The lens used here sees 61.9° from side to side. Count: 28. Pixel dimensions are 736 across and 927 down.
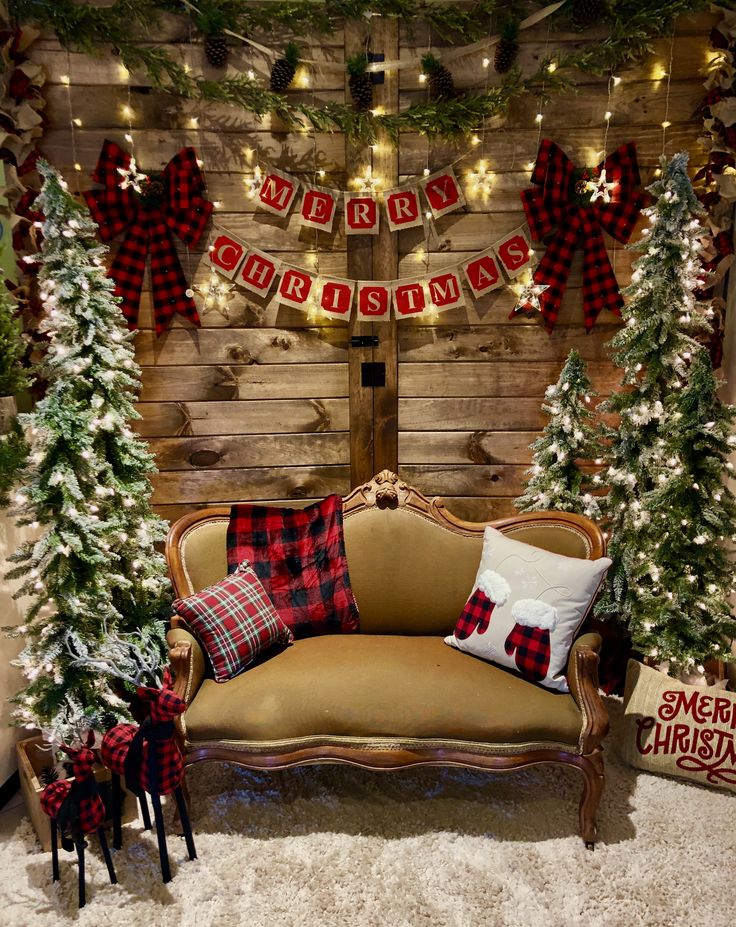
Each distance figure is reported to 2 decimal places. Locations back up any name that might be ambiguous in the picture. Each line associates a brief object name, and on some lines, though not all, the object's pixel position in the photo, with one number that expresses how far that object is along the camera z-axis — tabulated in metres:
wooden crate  2.07
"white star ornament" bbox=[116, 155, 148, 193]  2.82
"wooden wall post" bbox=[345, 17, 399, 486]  2.84
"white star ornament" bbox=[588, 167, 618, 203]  2.85
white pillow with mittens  2.16
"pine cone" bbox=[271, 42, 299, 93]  2.77
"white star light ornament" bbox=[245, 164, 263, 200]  2.92
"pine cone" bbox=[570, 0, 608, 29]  2.69
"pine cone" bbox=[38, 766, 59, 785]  2.04
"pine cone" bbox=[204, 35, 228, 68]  2.77
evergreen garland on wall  2.70
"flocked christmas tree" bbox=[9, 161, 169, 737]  2.23
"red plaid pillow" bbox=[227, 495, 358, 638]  2.50
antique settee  2.04
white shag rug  1.82
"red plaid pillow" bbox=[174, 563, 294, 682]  2.20
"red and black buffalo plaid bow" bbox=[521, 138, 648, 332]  2.89
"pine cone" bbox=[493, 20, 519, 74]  2.71
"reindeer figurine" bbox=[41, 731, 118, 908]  1.82
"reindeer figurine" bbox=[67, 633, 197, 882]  1.81
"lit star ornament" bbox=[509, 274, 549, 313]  2.96
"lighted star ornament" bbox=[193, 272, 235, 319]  3.03
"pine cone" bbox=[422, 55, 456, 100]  2.74
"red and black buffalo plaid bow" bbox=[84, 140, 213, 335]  2.90
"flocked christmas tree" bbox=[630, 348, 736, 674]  2.44
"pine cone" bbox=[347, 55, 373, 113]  2.74
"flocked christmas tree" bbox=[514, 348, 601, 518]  2.85
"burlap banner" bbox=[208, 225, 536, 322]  2.99
